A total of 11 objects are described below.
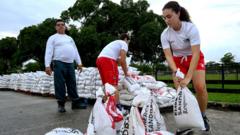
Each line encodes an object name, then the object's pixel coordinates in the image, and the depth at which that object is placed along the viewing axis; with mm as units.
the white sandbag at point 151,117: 2094
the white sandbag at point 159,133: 1942
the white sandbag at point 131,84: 3953
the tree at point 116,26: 20668
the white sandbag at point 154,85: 4274
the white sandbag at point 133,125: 1855
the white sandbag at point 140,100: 1990
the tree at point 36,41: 23595
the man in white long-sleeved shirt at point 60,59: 4330
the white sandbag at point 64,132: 2003
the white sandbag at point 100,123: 1951
